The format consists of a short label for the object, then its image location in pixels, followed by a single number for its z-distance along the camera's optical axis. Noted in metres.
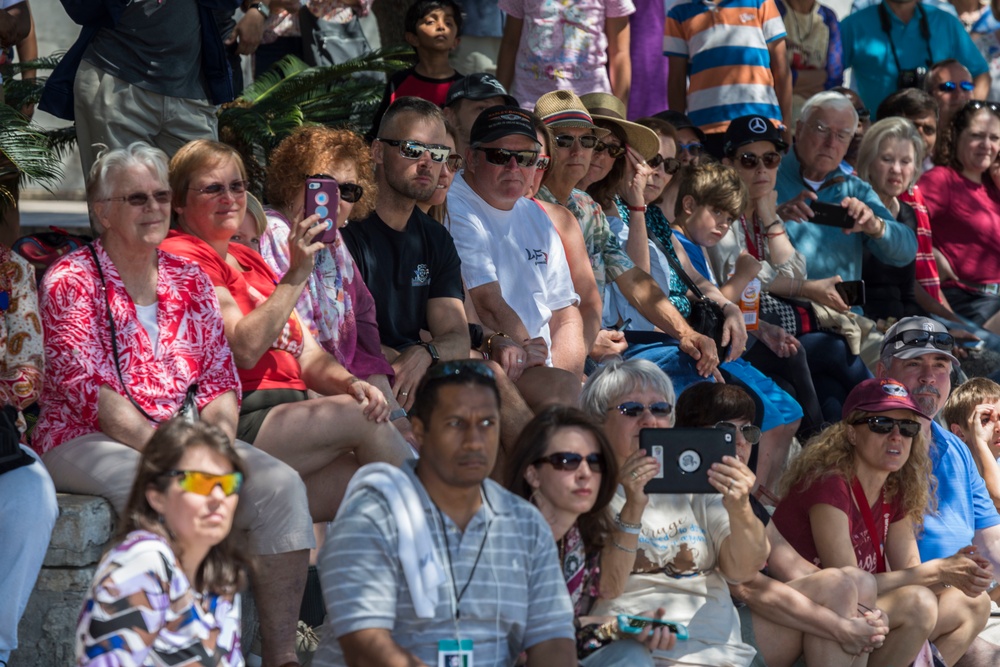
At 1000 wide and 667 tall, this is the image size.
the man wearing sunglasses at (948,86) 20.33
